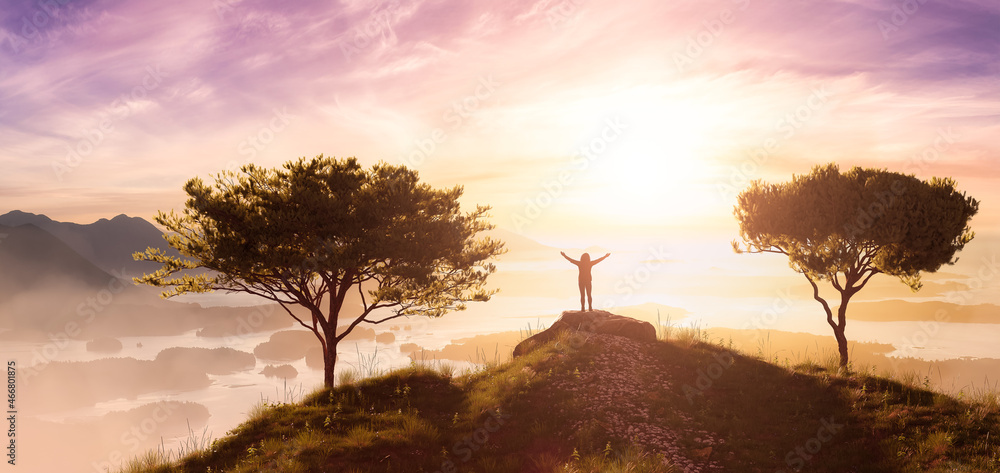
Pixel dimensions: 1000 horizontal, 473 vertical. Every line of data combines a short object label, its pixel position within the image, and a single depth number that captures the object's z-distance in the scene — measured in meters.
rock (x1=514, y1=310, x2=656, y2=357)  26.11
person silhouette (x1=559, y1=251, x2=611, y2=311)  27.28
